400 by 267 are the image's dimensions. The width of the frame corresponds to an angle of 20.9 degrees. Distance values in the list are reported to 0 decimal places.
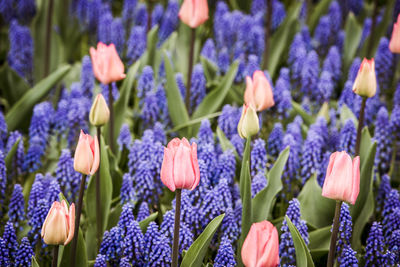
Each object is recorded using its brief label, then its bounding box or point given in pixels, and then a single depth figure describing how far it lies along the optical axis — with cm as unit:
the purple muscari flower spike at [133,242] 408
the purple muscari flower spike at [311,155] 504
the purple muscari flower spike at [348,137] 517
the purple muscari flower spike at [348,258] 407
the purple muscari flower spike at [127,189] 472
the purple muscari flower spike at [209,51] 694
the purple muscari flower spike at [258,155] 487
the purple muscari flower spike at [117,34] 734
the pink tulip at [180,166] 352
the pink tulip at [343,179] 354
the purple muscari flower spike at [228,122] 545
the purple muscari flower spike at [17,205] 454
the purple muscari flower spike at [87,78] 633
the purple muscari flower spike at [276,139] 544
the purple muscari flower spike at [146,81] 600
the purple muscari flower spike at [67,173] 479
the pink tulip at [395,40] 524
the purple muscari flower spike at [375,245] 419
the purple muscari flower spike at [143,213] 451
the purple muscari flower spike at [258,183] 468
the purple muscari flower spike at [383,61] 659
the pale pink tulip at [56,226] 343
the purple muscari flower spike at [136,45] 687
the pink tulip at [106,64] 482
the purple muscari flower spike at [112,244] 420
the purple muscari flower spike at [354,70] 636
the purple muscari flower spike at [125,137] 541
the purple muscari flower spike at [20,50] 706
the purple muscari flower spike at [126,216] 418
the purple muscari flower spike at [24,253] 412
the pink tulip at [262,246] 326
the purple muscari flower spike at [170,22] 771
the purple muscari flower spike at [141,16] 797
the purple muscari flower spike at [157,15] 808
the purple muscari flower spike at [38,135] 525
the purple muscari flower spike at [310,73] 643
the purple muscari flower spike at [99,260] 395
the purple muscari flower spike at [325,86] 627
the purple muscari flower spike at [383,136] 543
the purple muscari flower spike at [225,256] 394
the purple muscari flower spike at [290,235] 417
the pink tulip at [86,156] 367
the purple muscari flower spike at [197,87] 619
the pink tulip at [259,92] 468
